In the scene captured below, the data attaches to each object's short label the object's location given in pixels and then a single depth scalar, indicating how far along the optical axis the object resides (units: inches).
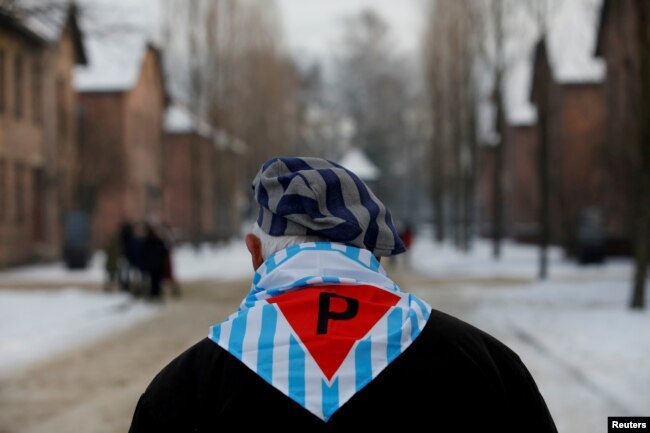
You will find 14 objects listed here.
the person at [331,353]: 84.6
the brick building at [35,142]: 1149.7
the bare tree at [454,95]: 1412.4
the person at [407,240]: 1158.4
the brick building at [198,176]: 1558.8
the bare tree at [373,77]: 2888.8
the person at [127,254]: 792.9
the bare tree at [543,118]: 902.9
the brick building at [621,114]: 649.0
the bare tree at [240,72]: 1471.5
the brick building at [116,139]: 1539.1
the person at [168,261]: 777.0
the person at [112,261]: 829.8
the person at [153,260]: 748.6
